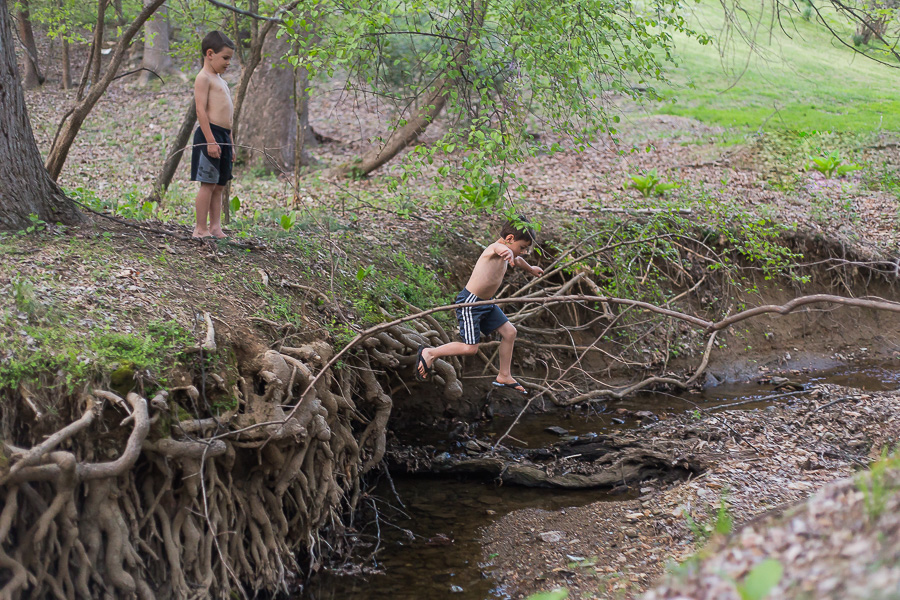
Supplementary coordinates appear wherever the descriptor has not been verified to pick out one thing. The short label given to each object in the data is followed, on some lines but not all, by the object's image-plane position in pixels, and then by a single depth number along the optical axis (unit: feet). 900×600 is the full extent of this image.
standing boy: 18.38
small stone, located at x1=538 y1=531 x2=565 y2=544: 16.66
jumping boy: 19.15
